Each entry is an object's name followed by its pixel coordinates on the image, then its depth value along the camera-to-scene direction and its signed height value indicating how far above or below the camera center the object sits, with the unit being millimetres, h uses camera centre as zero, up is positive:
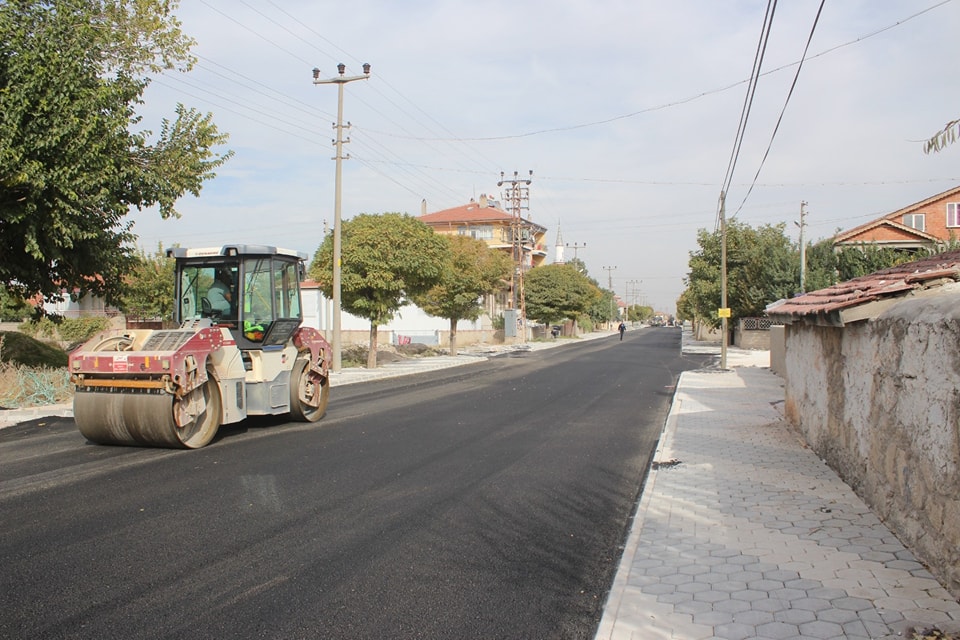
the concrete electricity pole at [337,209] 23703 +3859
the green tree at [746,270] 37844 +2947
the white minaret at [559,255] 113750 +10781
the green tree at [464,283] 34562 +1967
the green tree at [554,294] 62781 +2568
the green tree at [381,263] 25406 +2172
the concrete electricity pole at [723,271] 25641 +1886
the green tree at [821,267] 32312 +2588
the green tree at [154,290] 29688 +1463
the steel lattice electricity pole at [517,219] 57094 +8370
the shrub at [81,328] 36375 -143
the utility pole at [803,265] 33812 +2779
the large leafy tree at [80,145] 12297 +3467
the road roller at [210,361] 9266 -514
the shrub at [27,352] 17828 -687
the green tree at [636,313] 173250 +2648
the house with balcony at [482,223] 75938 +10694
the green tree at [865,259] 27391 +2453
